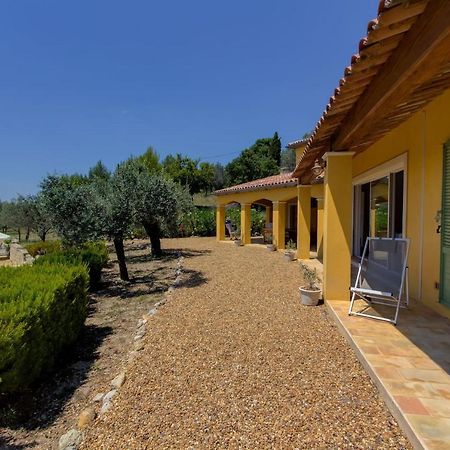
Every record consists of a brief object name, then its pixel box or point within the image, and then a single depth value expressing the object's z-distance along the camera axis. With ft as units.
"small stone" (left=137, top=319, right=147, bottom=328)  19.21
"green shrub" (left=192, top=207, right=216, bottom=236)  86.12
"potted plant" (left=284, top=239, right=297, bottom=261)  40.04
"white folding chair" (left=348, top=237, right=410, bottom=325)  16.87
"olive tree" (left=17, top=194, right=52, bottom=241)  79.06
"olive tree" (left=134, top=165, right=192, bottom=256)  34.90
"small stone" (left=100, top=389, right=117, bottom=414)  10.68
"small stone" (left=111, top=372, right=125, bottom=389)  12.15
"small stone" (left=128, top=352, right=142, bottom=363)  14.39
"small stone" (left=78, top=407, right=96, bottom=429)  10.17
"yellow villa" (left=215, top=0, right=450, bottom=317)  8.59
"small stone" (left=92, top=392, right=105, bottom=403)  11.77
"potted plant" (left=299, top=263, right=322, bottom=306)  20.70
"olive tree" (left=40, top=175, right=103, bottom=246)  27.84
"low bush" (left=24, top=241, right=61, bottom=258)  54.02
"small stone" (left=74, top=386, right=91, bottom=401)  12.76
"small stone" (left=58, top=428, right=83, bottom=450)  9.16
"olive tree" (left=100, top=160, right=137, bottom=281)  28.89
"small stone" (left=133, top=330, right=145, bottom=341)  17.02
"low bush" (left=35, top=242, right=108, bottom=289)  23.30
